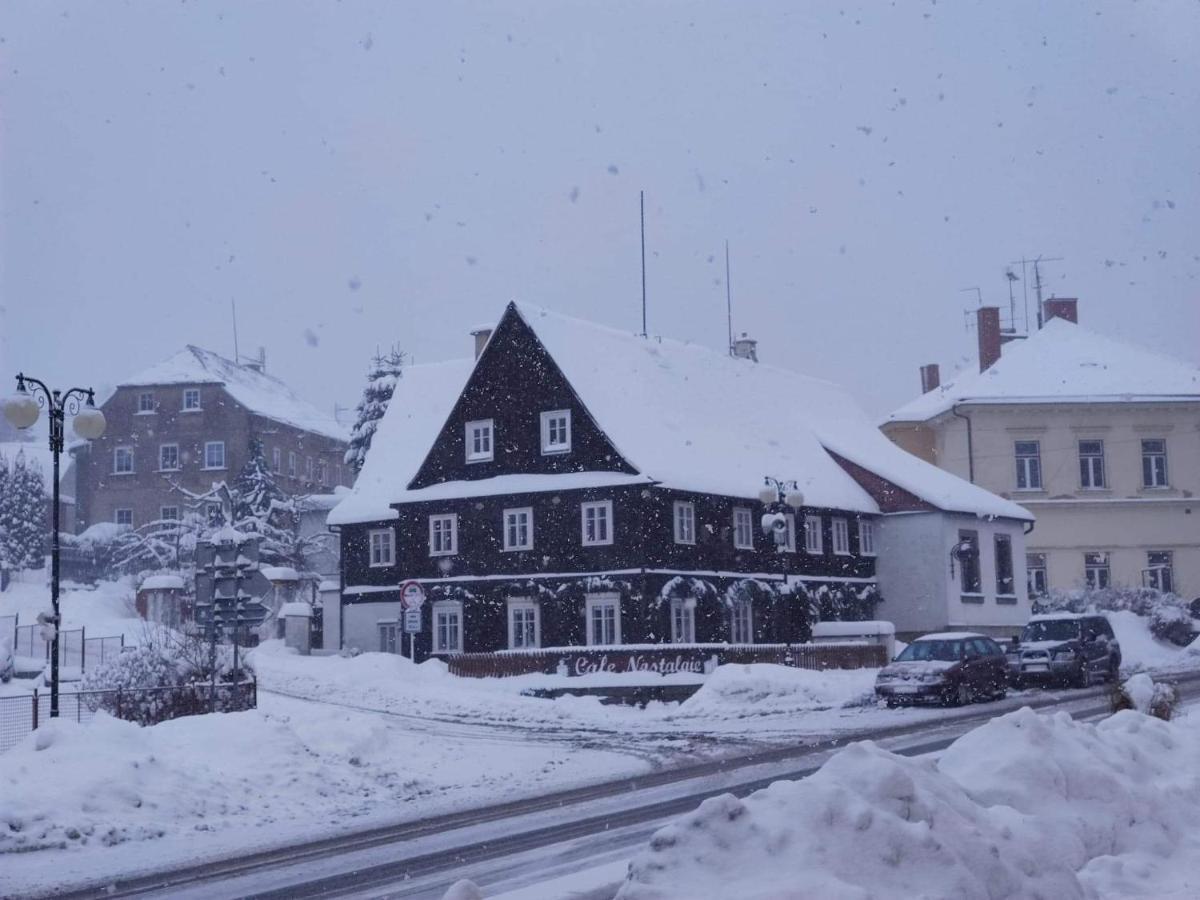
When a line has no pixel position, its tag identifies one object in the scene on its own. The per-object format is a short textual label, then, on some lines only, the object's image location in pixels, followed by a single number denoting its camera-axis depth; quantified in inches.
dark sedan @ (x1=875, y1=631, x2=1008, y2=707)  1167.0
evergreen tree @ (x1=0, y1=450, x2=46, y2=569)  2906.0
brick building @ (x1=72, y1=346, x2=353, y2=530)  3088.1
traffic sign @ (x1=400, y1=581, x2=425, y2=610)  1464.1
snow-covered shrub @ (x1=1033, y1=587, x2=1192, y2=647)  1860.2
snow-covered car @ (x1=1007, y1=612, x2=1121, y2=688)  1310.3
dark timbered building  1628.9
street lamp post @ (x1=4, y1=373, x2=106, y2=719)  772.0
